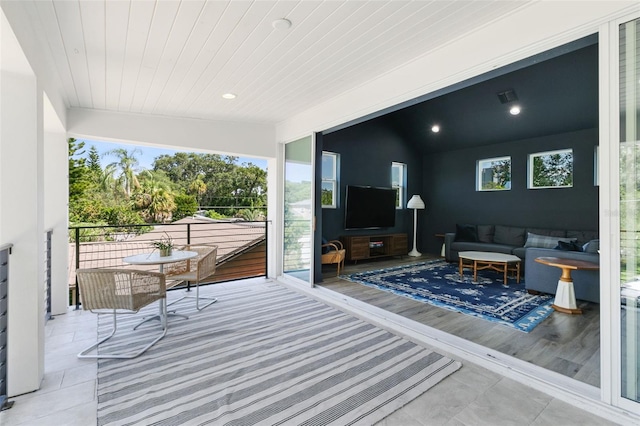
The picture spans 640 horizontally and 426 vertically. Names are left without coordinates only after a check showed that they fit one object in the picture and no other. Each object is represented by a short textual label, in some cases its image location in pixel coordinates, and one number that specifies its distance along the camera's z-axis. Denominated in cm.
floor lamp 739
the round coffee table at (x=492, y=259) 472
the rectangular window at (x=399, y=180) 770
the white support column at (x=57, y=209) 334
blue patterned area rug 340
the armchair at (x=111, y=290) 243
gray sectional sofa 374
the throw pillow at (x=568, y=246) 405
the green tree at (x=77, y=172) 791
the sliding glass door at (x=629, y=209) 168
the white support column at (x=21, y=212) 195
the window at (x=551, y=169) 591
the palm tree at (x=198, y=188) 1126
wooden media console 614
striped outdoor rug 178
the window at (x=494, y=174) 679
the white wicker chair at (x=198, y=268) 337
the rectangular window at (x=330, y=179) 623
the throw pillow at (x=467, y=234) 663
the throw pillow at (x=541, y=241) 548
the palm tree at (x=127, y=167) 941
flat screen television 638
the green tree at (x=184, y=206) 1066
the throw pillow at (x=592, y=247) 396
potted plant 319
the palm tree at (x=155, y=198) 993
